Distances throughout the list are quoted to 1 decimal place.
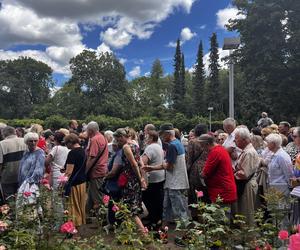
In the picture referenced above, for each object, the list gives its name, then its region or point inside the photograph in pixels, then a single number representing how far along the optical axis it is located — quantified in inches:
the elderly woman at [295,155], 124.6
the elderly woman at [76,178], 156.3
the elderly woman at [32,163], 145.0
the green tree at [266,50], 613.2
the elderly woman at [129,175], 147.2
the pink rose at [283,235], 60.9
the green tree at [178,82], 2086.0
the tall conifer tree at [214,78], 1946.5
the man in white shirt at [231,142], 157.9
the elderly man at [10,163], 160.5
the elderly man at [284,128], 206.4
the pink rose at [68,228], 75.1
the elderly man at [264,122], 312.5
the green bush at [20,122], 984.4
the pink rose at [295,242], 34.9
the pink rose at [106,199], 107.9
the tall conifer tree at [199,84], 2022.2
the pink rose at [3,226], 76.1
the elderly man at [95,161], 181.0
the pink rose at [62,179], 120.7
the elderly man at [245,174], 138.9
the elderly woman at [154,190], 171.1
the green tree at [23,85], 2021.9
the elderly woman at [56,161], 164.0
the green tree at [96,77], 1827.6
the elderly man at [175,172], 164.6
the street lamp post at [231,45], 415.6
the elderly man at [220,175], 130.3
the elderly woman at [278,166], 140.0
